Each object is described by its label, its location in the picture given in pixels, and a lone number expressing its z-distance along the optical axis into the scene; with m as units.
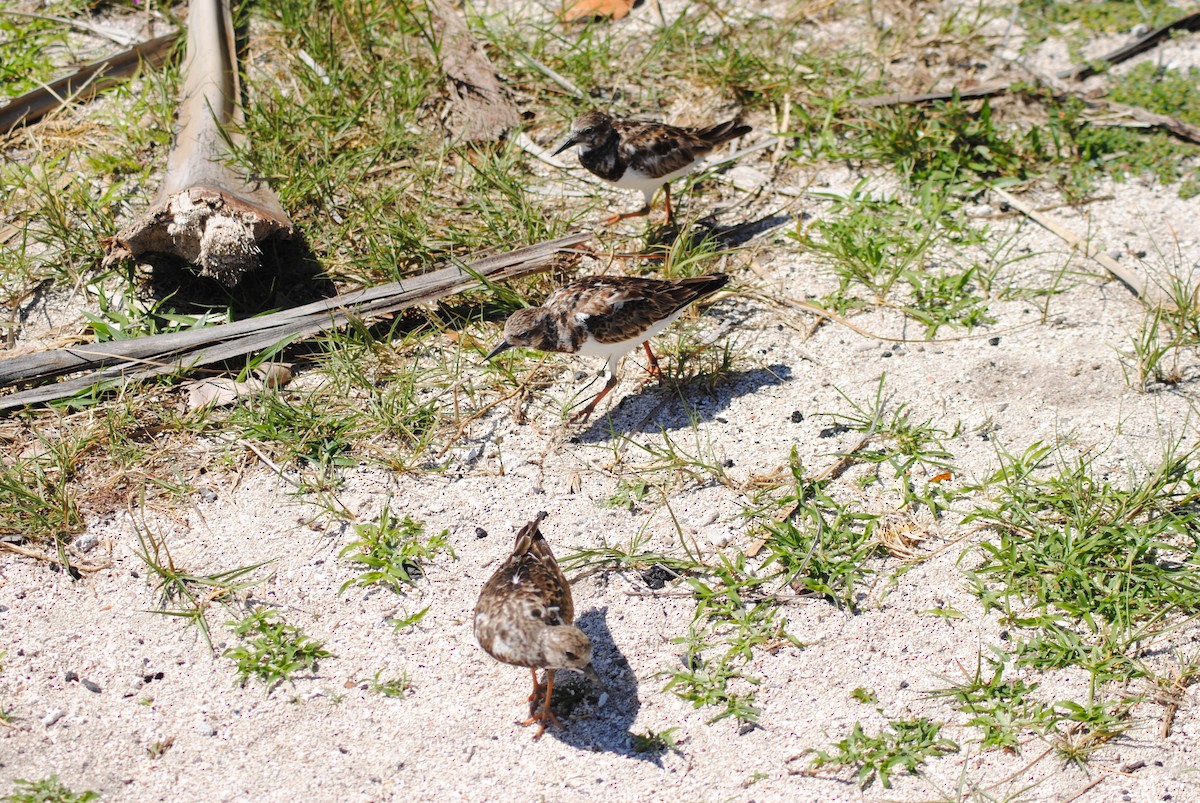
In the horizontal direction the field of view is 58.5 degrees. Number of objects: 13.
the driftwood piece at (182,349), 6.41
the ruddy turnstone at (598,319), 6.09
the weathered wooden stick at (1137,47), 8.92
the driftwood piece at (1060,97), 8.12
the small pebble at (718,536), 5.64
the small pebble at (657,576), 5.45
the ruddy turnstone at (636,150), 7.20
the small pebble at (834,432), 6.21
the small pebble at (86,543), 5.67
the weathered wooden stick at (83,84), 8.13
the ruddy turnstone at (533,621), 4.60
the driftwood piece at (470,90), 8.19
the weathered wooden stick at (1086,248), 7.00
